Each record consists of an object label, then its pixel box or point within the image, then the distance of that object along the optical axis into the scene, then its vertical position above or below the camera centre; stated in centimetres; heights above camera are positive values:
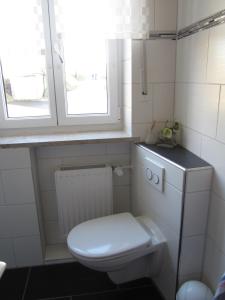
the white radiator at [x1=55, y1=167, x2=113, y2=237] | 169 -75
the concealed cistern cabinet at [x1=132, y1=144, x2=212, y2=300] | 118 -61
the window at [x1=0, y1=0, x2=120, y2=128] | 149 +8
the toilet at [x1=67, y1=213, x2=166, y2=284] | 127 -83
